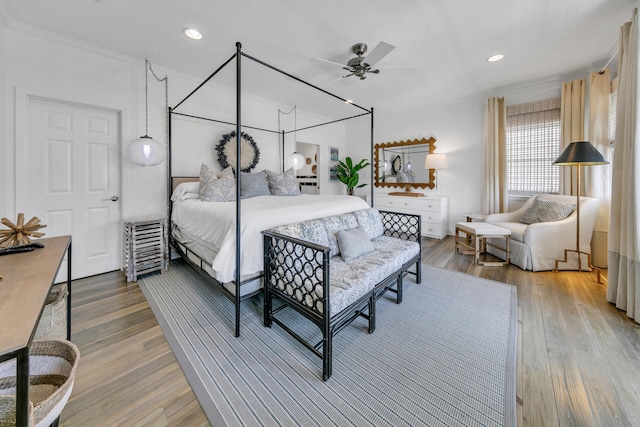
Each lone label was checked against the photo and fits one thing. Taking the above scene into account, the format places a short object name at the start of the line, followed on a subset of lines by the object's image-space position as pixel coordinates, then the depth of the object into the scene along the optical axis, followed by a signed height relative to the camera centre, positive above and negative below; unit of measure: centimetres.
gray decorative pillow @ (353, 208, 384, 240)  262 -14
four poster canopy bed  187 -2
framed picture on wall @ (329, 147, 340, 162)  608 +135
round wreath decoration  386 +91
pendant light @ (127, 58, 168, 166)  277 +63
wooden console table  58 -29
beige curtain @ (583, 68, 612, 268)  312 +66
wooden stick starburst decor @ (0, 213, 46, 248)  125 -14
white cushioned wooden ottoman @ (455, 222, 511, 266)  322 -31
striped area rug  124 -97
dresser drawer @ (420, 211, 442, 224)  455 -14
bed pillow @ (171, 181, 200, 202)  316 +20
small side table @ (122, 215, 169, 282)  272 -44
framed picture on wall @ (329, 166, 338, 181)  609 +86
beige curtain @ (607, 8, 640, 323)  193 +16
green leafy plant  588 +88
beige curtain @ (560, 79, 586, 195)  341 +126
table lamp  465 +90
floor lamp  275 +59
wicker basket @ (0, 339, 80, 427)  82 -60
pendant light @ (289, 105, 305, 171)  455 +87
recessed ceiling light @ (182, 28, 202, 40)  246 +174
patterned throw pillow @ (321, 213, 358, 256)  224 -15
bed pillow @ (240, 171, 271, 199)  334 +31
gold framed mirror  512 +99
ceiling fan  237 +159
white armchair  306 -37
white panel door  254 +31
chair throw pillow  322 -1
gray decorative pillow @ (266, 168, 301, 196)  363 +35
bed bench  151 -46
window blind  383 +102
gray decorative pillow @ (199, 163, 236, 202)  296 +25
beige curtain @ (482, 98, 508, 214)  416 +92
